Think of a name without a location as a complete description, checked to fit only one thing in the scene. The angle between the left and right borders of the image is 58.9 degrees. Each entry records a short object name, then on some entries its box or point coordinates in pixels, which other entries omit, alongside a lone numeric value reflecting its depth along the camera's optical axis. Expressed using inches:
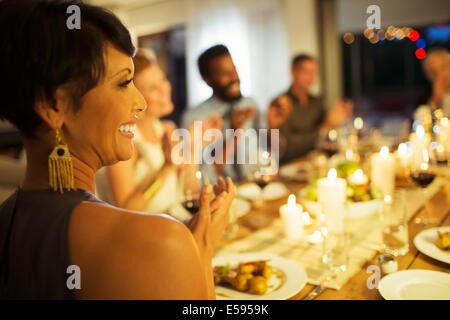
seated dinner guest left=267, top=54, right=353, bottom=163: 130.6
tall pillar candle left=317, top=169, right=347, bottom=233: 48.7
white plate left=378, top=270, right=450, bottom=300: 33.7
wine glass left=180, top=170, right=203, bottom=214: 49.9
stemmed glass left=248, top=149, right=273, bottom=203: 60.1
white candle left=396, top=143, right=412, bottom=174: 75.1
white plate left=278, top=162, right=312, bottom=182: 83.7
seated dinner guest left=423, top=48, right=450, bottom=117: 154.1
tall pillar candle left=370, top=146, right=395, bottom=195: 65.1
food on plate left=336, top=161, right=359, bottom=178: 74.9
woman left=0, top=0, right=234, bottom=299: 22.3
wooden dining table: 35.6
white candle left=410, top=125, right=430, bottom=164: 80.5
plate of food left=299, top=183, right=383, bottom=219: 54.3
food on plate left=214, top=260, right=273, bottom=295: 35.8
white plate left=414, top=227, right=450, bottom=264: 40.1
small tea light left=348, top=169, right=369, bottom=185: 60.1
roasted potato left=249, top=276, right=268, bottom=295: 35.4
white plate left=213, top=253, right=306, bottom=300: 35.2
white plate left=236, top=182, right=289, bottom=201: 69.4
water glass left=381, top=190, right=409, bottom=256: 43.5
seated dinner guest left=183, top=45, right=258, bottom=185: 83.0
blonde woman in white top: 70.0
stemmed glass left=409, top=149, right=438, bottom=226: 57.3
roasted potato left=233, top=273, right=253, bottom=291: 36.5
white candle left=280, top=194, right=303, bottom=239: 50.1
